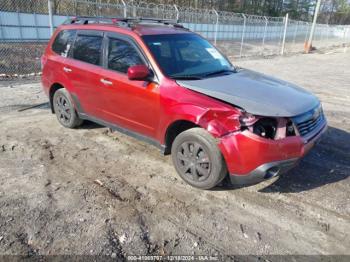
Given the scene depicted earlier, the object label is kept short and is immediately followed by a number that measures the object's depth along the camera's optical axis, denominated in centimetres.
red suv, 324
